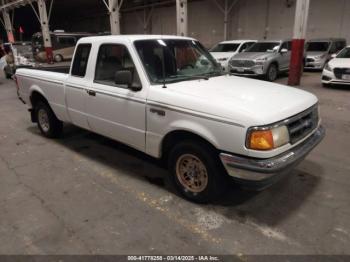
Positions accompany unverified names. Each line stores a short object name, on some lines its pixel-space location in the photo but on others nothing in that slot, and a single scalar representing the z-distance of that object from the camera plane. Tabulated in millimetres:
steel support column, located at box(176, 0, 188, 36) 12836
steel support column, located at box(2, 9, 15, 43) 26438
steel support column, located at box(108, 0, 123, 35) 14805
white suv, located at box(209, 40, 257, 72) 12772
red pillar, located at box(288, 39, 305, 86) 10461
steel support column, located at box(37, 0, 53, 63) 20031
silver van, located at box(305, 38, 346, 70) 14391
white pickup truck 2695
